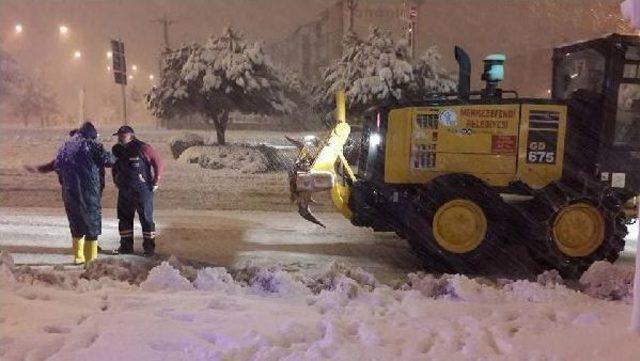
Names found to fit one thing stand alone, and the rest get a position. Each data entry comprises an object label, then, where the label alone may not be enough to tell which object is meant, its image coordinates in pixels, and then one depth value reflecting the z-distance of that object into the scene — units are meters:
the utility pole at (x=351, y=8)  27.38
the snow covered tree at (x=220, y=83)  21.38
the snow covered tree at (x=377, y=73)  20.16
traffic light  16.23
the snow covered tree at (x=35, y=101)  55.00
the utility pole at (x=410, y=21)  21.60
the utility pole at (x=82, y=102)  24.87
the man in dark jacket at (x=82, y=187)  7.05
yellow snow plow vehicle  7.39
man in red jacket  7.86
